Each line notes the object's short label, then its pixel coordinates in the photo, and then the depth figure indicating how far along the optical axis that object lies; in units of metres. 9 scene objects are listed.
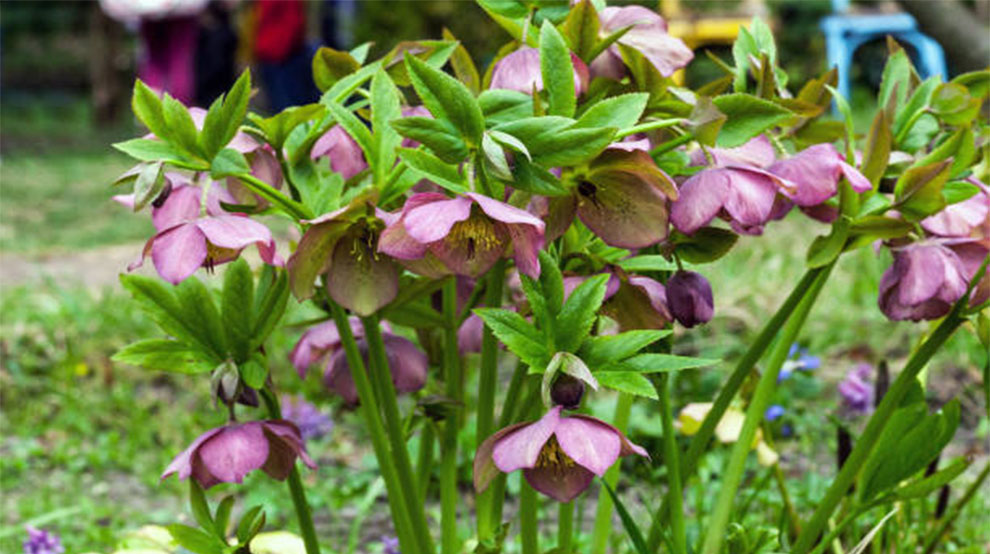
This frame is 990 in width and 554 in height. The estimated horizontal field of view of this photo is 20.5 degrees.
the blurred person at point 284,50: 7.68
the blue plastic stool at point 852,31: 6.87
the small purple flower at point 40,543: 1.72
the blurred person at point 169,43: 7.80
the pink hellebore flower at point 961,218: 1.36
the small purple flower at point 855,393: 1.86
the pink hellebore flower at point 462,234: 1.19
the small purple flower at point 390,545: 1.70
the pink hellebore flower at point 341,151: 1.37
